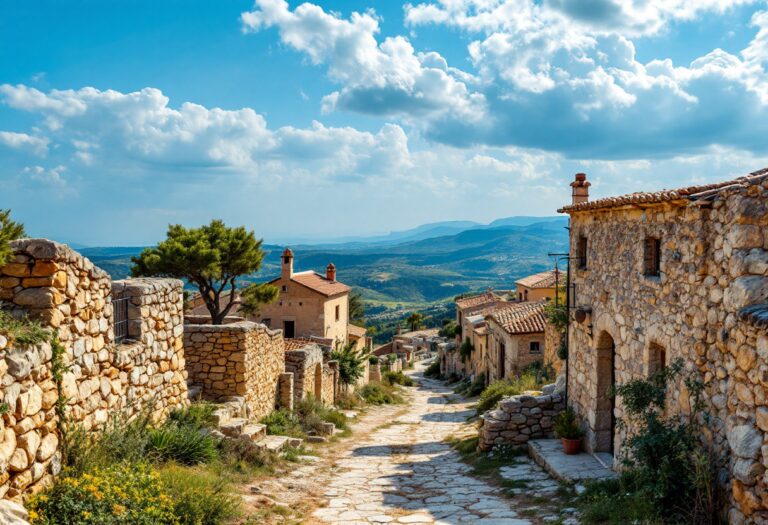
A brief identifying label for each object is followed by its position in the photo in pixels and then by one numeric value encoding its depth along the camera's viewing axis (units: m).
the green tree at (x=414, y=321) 86.62
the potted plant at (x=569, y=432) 11.28
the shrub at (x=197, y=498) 6.38
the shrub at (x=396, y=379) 37.28
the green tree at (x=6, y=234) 5.82
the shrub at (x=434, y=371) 48.28
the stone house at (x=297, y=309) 32.84
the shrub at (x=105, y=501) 5.18
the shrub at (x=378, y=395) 25.64
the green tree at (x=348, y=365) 24.41
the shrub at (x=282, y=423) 13.29
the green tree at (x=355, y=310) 63.28
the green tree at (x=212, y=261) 24.42
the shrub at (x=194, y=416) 9.55
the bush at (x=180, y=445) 7.96
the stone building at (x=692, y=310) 6.11
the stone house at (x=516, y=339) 24.69
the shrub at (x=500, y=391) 16.89
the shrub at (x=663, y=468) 6.70
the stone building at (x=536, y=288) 39.92
